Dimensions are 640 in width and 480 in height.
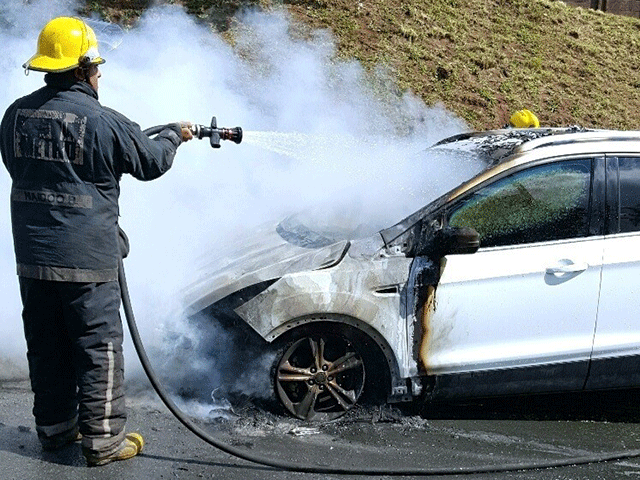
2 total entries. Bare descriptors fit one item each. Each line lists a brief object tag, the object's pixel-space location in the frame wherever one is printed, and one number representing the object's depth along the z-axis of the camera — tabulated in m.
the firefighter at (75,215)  4.31
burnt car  5.03
